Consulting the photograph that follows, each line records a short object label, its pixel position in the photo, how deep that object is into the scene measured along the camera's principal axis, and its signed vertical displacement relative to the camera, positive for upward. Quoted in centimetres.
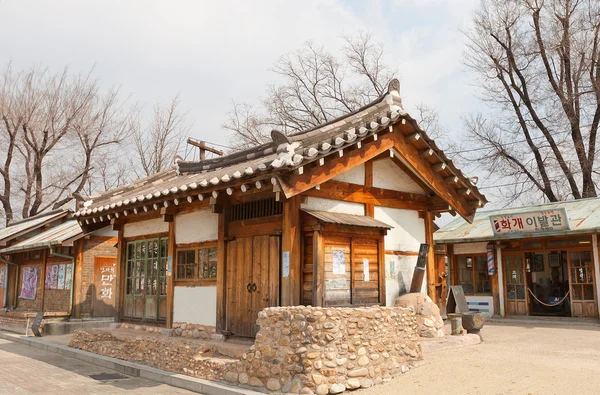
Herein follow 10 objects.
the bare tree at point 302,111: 3026 +994
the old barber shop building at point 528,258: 1692 +52
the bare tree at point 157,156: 3262 +771
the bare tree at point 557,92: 2477 +927
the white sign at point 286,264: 886 +16
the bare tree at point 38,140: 2969 +826
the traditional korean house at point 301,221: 884 +106
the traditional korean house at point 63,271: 1808 +11
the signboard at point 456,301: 1252 -74
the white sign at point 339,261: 911 +22
